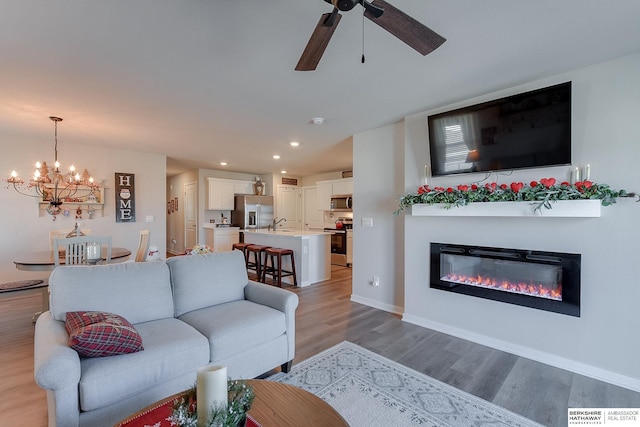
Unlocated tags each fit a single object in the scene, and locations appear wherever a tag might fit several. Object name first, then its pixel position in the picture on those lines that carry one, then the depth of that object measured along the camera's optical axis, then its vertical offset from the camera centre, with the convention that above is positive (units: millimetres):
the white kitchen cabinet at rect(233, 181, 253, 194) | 7893 +745
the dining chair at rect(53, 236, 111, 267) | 2947 -371
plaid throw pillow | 1463 -649
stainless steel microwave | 6922 +258
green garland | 2166 +159
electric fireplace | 2404 -618
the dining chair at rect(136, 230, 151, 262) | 4031 -485
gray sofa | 1399 -785
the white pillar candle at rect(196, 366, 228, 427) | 990 -624
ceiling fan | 1250 +890
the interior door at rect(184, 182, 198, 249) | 7660 -37
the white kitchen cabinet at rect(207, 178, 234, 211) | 7344 +518
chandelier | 3595 +427
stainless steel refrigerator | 7512 +35
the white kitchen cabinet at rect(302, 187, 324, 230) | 8175 +79
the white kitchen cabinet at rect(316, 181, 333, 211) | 7518 +491
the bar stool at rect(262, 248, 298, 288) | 4832 -1000
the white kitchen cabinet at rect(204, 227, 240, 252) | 7133 -614
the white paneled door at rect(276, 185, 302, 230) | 8344 +211
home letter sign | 5176 +300
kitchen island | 5008 -713
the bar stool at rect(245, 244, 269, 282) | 5200 -803
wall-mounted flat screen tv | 2354 +724
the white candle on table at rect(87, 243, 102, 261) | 3148 -411
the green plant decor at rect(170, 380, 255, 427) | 973 -708
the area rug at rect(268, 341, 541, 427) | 1784 -1293
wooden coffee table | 1110 -829
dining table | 2867 -484
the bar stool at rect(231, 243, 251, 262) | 5635 -683
